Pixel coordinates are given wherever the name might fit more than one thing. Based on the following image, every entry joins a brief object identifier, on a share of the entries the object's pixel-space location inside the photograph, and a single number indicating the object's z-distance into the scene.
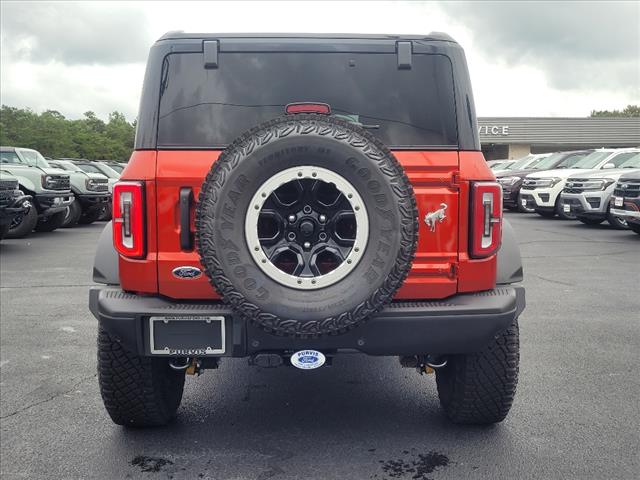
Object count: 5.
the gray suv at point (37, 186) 13.58
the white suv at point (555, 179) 16.03
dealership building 49.66
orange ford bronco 2.84
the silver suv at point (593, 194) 14.23
